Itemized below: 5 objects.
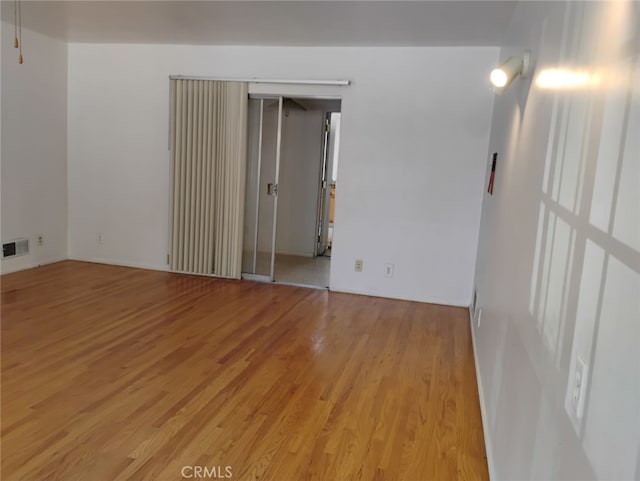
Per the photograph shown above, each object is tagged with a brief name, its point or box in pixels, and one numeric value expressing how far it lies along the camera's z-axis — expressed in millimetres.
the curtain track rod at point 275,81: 4711
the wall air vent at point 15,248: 4848
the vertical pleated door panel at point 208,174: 5016
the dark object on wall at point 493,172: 3546
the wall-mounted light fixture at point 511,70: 2326
